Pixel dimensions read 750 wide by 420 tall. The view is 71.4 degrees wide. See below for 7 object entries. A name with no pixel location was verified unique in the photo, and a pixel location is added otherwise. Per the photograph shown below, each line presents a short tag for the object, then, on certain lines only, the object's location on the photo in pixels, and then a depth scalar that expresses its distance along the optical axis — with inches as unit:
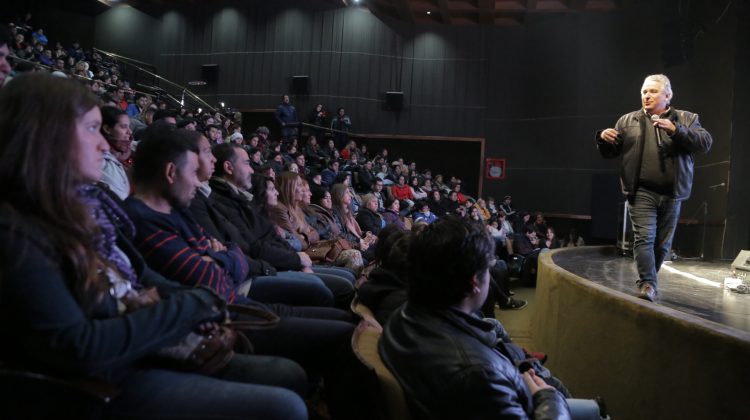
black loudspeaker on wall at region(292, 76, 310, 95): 488.7
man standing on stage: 100.5
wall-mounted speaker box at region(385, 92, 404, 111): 477.7
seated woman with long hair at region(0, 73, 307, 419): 32.7
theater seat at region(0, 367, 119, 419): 33.4
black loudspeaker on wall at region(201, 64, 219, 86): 514.9
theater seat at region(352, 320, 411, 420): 42.0
